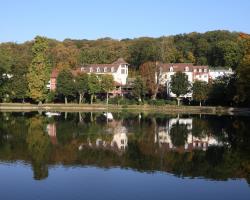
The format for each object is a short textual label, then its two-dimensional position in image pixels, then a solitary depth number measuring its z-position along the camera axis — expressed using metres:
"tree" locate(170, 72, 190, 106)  71.94
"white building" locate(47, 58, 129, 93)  84.44
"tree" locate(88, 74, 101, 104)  72.44
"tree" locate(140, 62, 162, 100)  74.19
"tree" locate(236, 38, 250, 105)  60.36
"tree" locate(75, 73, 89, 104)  72.00
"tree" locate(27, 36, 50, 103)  70.81
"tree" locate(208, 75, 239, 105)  67.50
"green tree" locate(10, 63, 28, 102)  72.06
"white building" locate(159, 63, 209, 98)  81.06
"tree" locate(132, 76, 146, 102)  72.50
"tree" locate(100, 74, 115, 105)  74.25
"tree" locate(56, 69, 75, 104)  71.94
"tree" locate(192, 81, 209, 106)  69.08
